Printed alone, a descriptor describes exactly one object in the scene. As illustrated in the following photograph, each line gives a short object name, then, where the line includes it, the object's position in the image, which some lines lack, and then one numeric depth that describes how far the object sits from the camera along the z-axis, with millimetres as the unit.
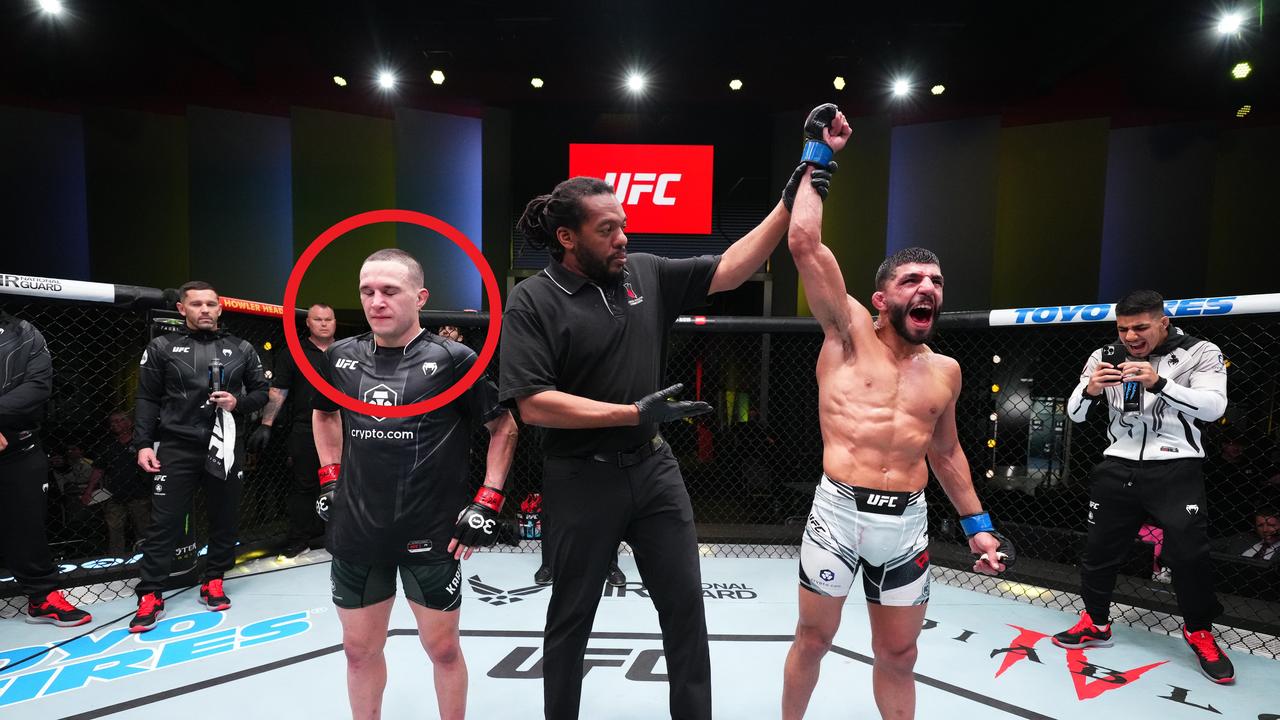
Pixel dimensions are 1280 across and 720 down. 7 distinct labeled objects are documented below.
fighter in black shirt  1905
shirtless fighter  2021
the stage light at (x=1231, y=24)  5617
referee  1704
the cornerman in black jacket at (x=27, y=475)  3160
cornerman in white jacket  2943
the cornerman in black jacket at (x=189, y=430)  3396
